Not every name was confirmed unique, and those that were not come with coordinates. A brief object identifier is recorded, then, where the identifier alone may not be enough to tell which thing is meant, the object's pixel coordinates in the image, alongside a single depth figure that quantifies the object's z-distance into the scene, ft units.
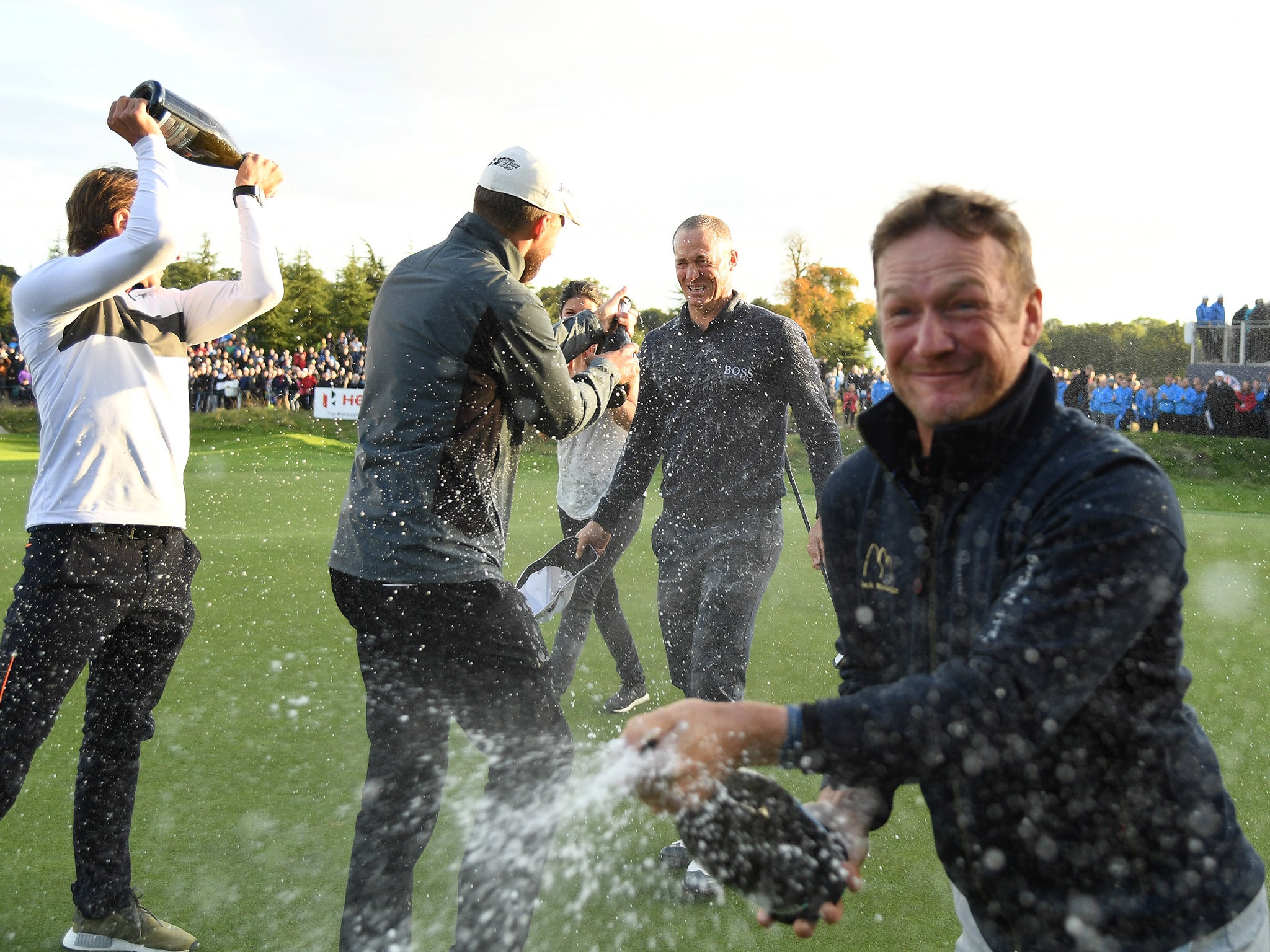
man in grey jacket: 9.70
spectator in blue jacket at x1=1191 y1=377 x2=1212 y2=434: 87.92
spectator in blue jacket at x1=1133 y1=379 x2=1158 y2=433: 91.71
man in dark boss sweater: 14.76
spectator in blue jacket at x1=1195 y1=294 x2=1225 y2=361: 118.42
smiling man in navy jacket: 5.19
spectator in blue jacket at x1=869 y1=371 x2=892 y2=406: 96.87
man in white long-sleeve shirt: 10.11
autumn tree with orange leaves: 232.94
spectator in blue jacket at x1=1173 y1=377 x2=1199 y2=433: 88.69
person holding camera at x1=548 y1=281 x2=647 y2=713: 18.83
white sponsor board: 96.78
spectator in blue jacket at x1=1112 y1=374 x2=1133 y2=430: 91.66
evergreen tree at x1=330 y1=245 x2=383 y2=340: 153.69
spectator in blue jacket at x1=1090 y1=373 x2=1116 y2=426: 91.81
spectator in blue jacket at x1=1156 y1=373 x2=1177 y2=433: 90.07
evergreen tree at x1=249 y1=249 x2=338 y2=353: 150.10
